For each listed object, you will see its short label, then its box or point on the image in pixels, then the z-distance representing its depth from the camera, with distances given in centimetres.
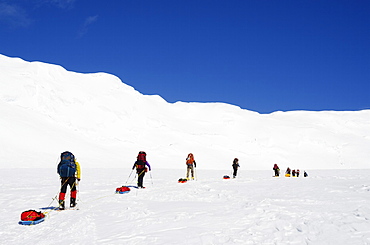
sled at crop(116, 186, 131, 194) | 1384
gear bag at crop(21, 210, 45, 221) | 811
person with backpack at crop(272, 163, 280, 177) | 2730
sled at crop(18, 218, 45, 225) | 805
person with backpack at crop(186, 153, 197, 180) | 2074
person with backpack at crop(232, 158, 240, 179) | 2324
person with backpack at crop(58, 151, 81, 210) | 1026
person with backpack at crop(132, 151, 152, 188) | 1593
